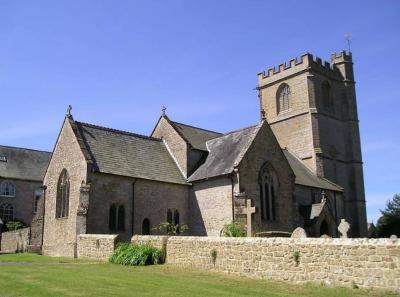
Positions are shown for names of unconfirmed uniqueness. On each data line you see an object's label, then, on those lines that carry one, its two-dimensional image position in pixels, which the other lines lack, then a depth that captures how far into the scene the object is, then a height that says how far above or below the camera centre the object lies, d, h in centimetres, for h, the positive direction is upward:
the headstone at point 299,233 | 2198 -17
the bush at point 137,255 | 2159 -118
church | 3055 +337
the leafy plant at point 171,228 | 3228 +21
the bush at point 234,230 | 2707 +1
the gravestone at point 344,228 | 2677 +7
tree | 5431 +69
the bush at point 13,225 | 5005 +83
